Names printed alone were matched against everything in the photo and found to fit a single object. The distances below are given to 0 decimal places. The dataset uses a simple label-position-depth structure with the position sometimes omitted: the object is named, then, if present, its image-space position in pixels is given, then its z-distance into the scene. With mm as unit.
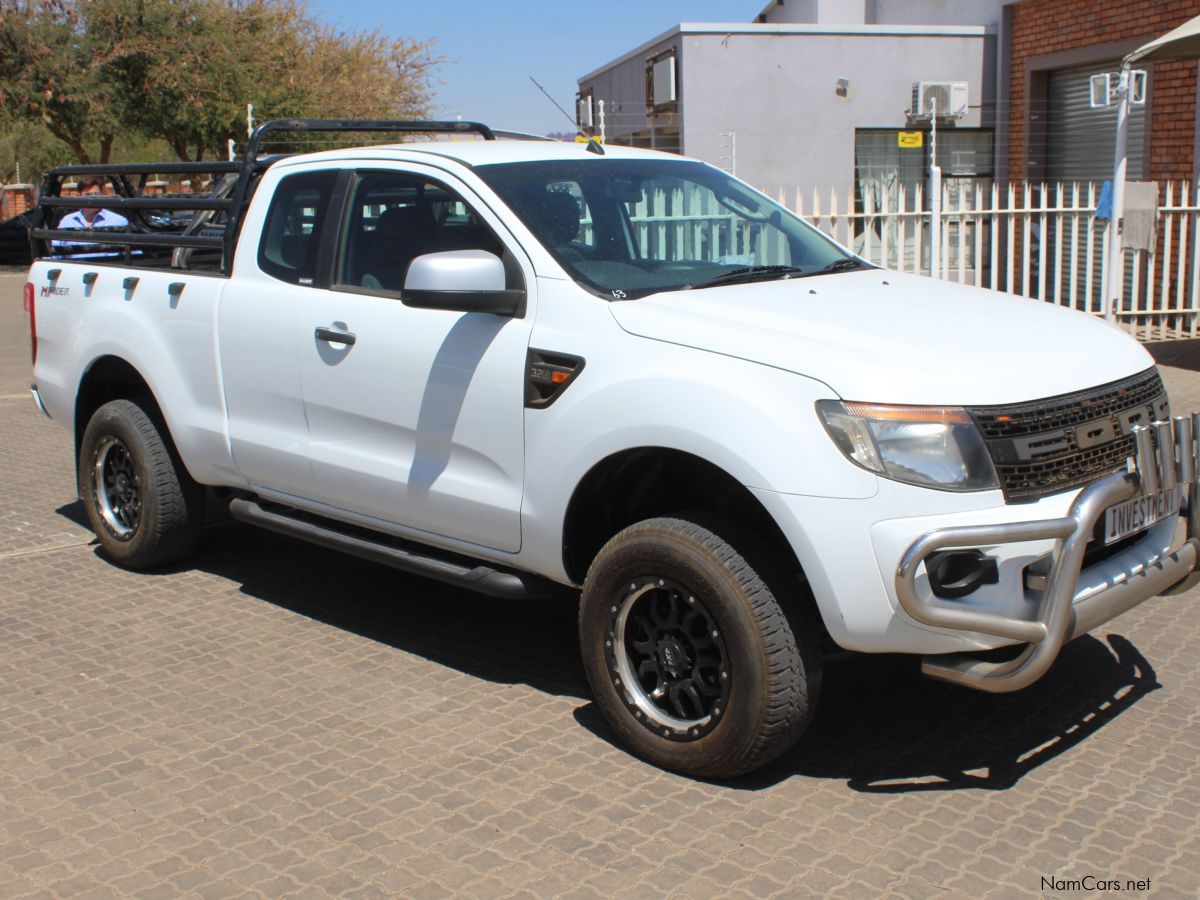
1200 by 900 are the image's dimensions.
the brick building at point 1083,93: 14516
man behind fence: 12477
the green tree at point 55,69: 27016
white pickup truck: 3637
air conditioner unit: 17719
